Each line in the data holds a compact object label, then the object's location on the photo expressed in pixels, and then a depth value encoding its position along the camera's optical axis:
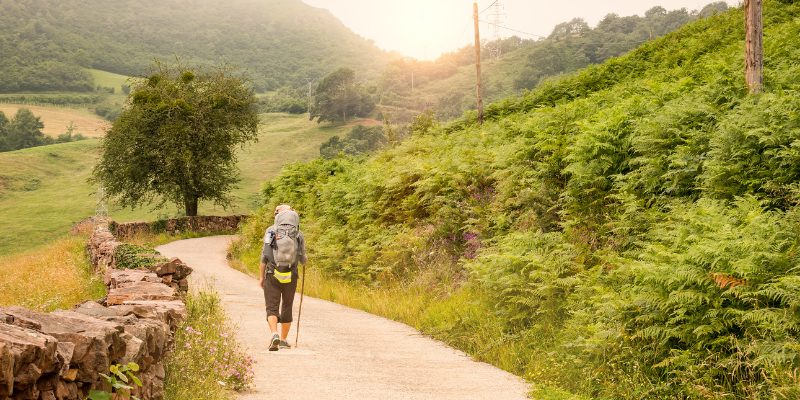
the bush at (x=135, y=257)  10.05
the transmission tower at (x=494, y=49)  125.09
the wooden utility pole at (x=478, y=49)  25.92
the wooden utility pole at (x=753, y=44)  9.25
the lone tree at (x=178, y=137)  33.81
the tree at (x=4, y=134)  98.62
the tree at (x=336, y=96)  103.44
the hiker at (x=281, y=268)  8.02
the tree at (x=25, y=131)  100.94
